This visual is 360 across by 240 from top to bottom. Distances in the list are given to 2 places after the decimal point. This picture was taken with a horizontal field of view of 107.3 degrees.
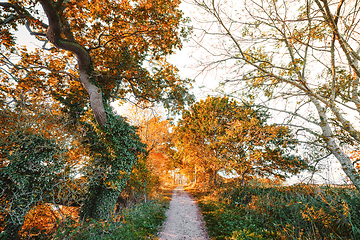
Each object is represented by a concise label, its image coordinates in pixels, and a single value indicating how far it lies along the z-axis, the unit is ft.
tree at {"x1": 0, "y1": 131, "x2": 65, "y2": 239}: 13.03
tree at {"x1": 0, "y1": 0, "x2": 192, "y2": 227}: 16.92
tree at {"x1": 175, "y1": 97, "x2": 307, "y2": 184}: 29.50
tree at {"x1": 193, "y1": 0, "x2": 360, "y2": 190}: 11.96
